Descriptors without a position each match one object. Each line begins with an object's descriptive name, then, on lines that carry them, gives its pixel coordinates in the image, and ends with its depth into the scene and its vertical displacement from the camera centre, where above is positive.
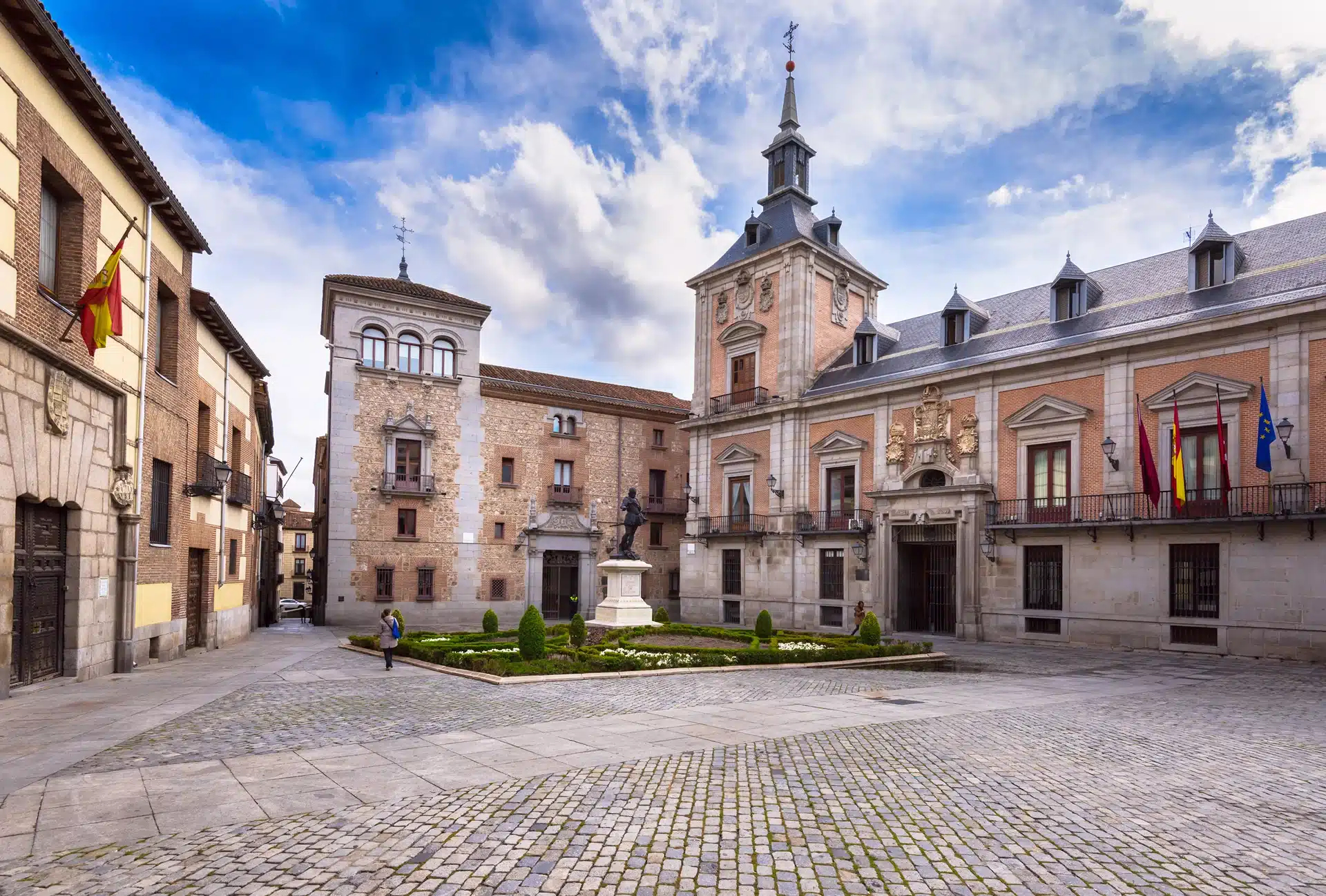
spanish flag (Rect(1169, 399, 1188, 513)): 22.09 +1.05
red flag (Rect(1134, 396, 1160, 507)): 22.73 +1.08
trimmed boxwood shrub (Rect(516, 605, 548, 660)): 17.23 -2.84
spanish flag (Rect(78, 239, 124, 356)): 13.38 +3.16
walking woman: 17.34 -2.80
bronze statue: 26.75 -0.49
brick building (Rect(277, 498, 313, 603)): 81.44 -5.68
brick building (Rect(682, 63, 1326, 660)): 22.00 +2.25
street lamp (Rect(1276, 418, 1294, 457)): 20.98 +2.17
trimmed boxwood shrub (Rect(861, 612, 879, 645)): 21.92 -3.30
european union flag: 20.73 +1.92
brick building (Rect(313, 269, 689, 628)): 36.06 +1.43
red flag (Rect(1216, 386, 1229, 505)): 21.59 +1.31
